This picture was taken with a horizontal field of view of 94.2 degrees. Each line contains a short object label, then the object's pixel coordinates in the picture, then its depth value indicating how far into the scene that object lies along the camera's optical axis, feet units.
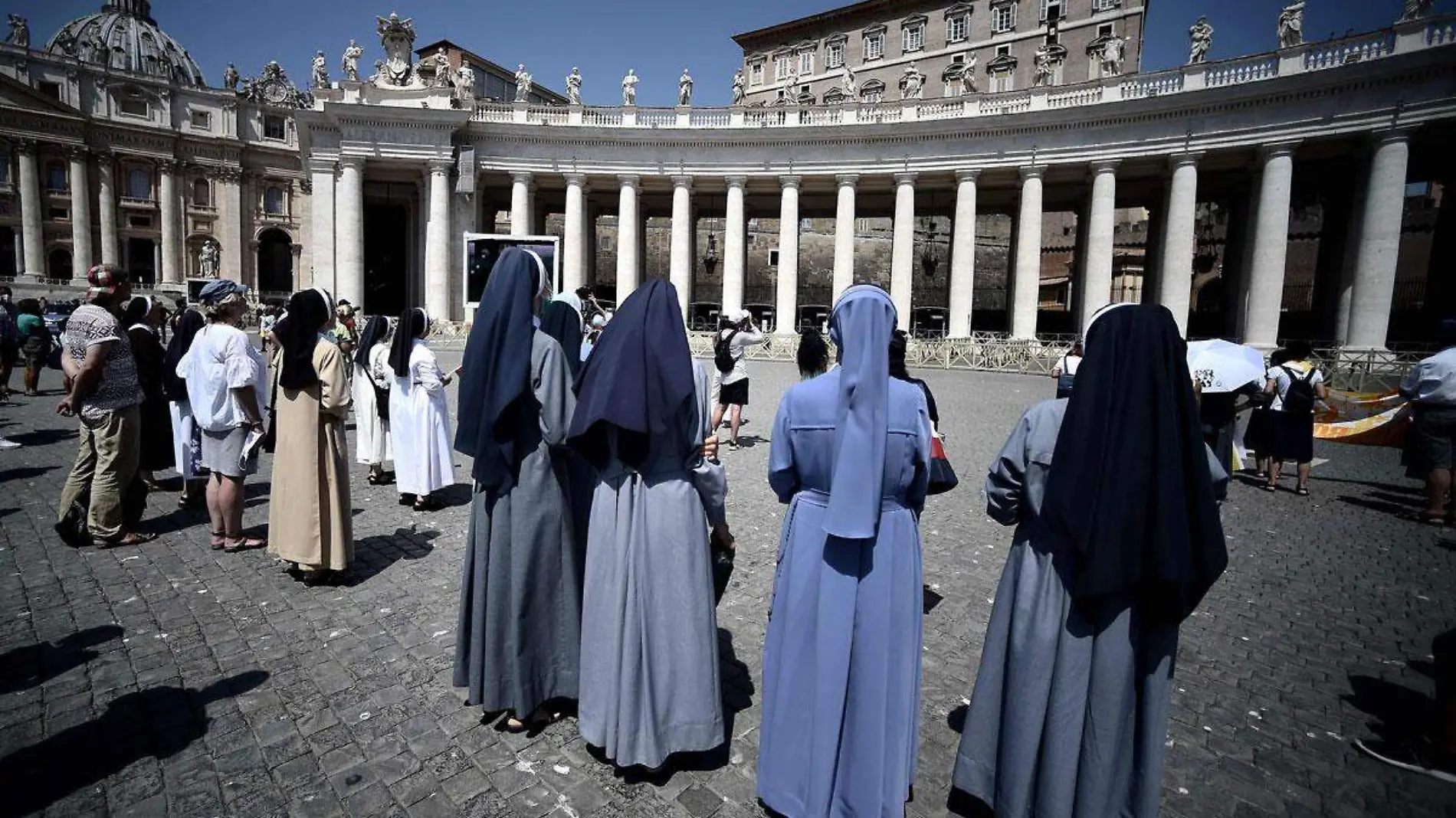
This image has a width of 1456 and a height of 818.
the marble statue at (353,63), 97.30
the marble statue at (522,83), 106.01
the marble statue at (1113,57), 85.35
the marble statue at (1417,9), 68.23
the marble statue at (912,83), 95.86
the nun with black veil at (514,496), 10.28
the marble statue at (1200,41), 80.12
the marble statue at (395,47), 97.86
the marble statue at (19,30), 186.50
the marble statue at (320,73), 100.96
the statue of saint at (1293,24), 75.20
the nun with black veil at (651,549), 9.19
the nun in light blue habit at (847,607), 8.45
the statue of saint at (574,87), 104.42
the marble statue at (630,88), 103.81
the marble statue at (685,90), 105.86
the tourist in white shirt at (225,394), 17.62
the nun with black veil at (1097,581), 7.95
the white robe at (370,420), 26.84
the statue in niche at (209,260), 183.62
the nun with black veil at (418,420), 23.41
